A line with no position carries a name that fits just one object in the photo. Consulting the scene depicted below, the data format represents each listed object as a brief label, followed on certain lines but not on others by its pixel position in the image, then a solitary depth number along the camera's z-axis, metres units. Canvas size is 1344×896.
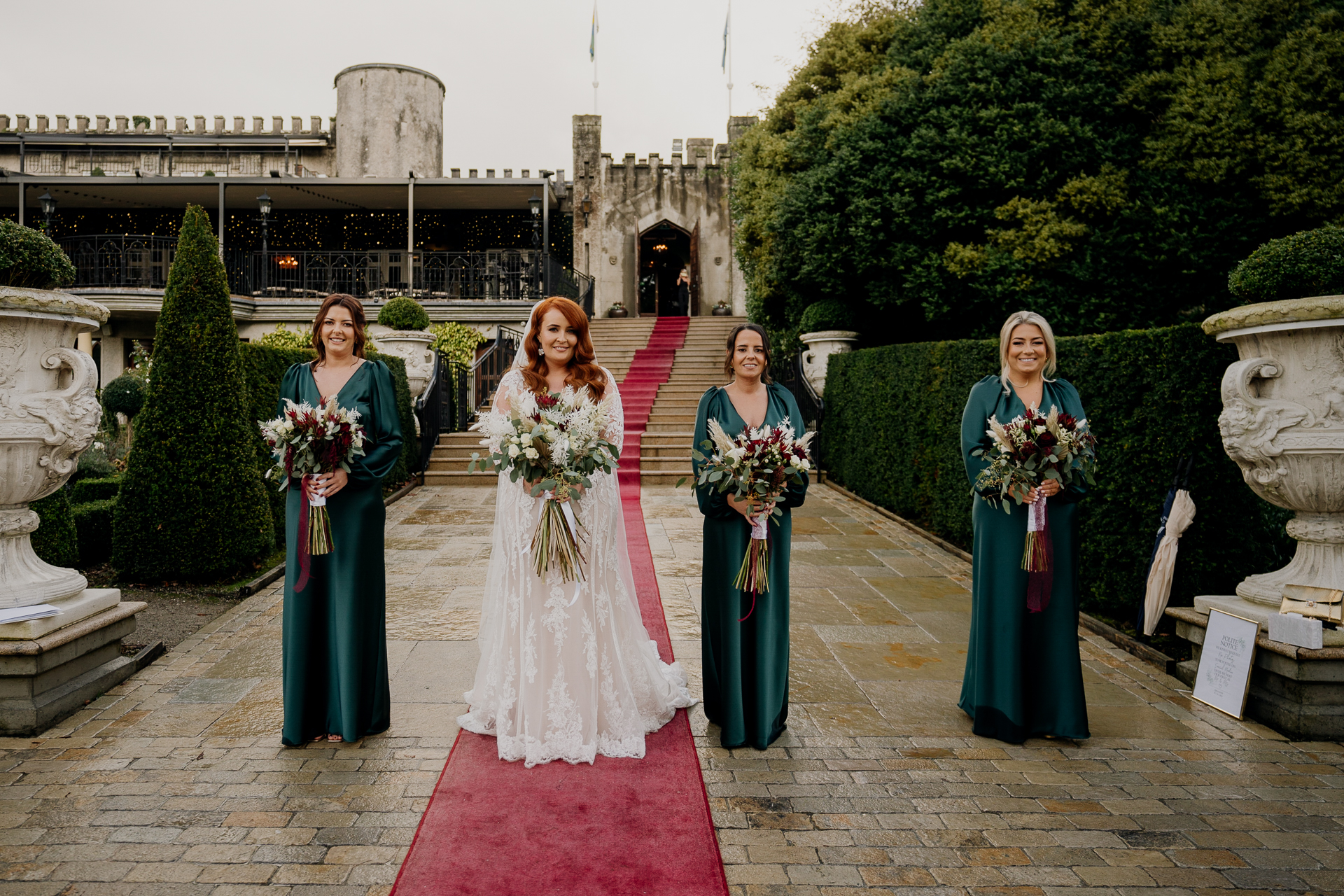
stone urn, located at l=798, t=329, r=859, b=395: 13.72
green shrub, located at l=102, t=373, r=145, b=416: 9.80
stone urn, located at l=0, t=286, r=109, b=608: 3.88
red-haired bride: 3.52
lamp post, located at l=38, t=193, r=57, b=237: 18.97
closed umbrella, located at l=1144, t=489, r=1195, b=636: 4.74
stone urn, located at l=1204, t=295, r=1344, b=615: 3.74
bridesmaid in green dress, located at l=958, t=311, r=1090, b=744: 3.71
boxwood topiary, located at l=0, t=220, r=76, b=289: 4.04
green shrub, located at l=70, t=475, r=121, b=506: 7.96
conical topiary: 6.12
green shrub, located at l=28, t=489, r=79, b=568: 5.78
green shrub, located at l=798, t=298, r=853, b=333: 13.95
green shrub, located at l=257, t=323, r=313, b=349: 16.52
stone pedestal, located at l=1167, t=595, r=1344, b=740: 3.72
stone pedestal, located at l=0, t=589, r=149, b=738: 3.73
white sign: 3.95
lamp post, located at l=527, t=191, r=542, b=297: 20.52
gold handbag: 3.79
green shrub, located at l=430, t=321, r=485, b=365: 18.12
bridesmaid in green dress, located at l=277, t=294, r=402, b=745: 3.59
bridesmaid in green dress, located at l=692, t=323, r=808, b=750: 3.64
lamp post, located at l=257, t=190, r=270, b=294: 18.23
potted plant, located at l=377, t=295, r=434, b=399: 12.84
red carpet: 2.61
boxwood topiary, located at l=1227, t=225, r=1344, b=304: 3.85
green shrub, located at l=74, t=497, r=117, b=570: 6.97
